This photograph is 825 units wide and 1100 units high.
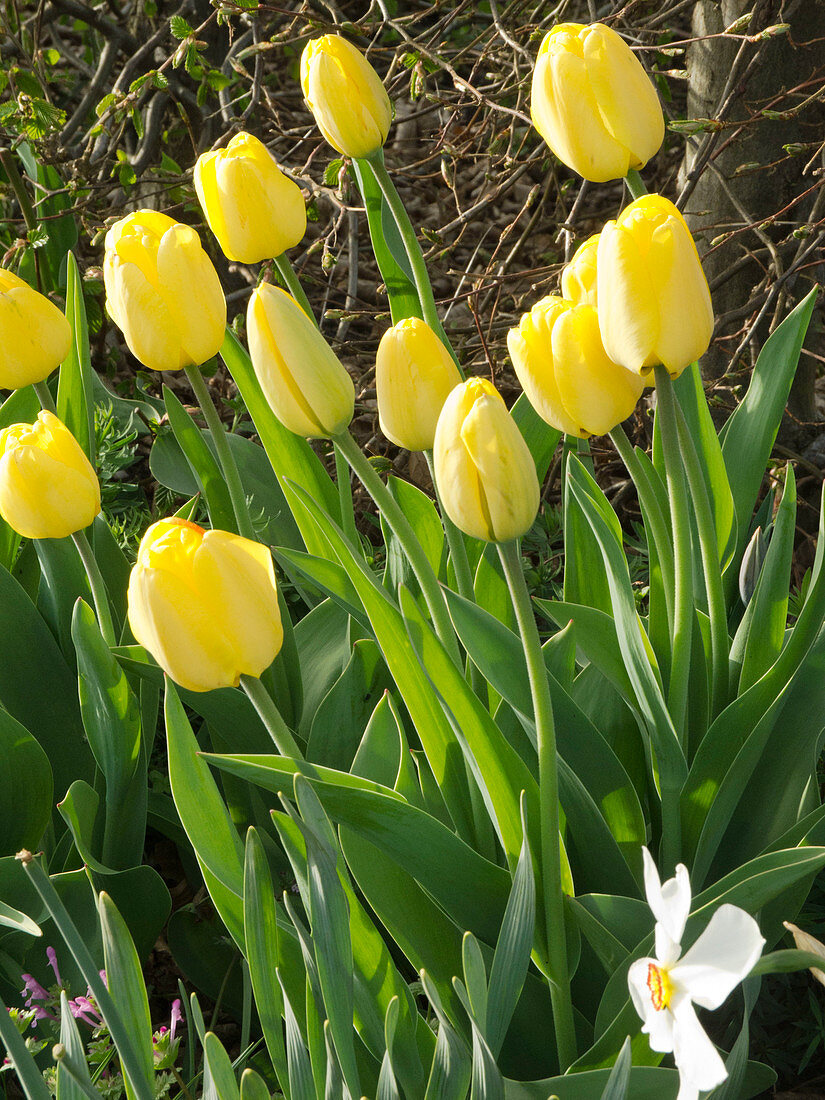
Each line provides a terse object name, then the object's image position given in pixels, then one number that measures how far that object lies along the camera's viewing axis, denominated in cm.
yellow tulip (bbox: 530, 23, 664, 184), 142
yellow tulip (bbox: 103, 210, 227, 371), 146
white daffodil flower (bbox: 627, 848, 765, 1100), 124
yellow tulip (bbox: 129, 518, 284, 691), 133
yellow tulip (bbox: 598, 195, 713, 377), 133
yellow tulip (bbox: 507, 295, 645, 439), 136
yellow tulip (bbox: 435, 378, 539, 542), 130
